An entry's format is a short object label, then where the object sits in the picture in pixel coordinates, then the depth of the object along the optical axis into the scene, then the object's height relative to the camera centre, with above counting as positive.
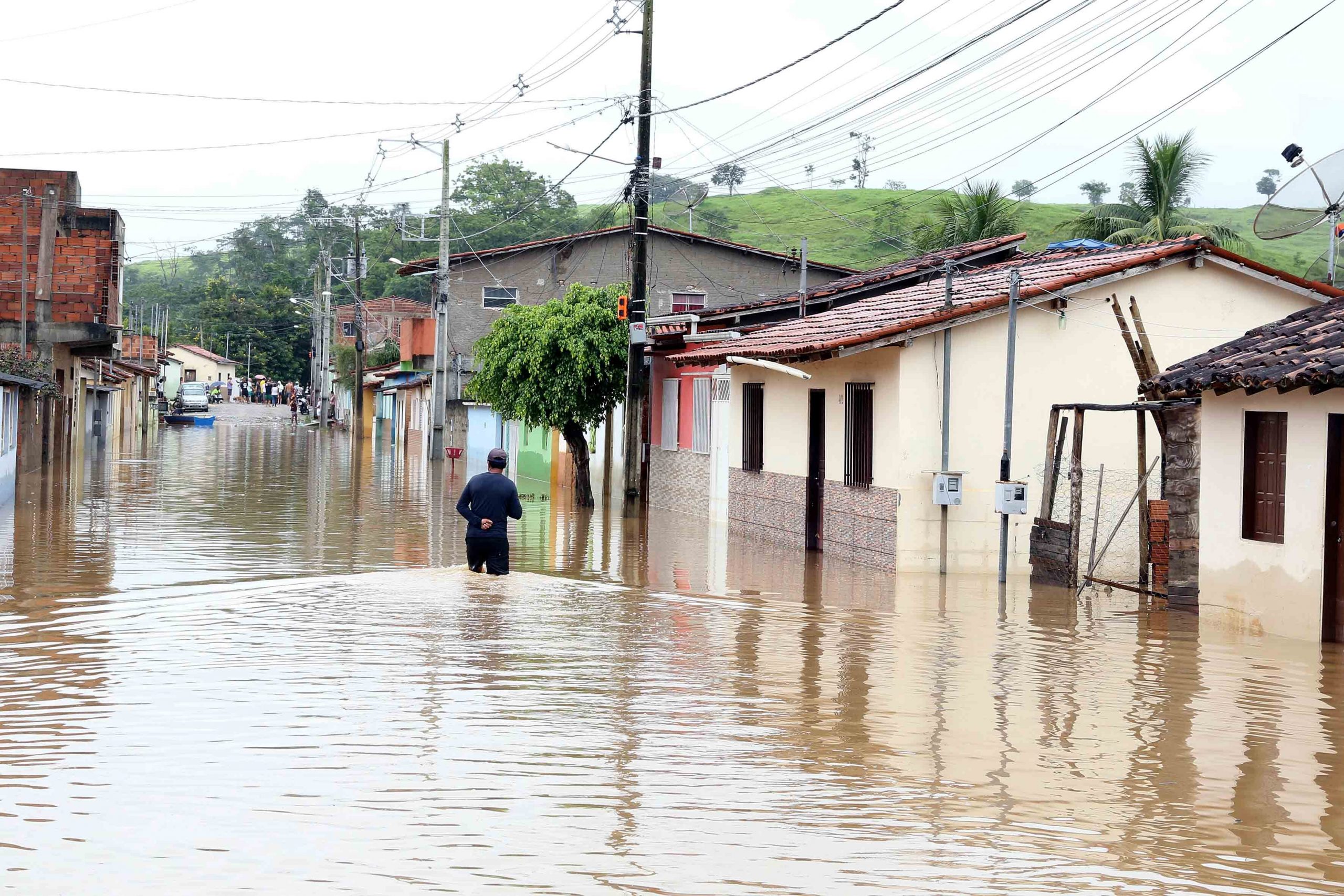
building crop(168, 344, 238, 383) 137.50 +8.23
